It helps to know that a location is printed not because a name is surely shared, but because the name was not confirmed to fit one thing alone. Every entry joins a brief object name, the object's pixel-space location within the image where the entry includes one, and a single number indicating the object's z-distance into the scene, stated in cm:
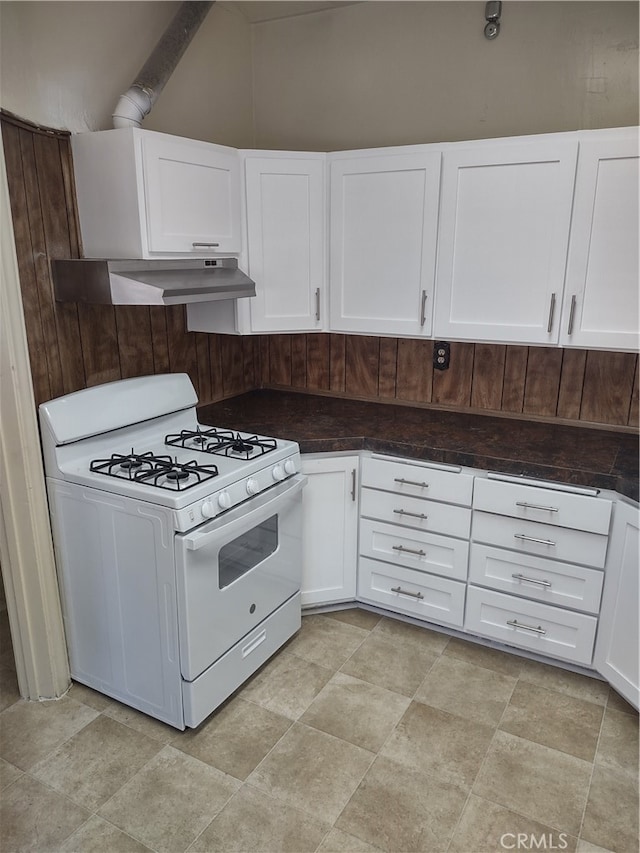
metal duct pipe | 224
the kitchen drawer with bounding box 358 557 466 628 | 257
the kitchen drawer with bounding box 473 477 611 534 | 220
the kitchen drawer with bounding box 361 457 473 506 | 243
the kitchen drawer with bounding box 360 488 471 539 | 247
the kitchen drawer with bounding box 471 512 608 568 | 224
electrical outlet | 293
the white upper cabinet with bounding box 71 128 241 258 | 216
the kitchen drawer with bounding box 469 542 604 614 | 228
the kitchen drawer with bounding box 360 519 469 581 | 251
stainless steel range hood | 208
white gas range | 198
